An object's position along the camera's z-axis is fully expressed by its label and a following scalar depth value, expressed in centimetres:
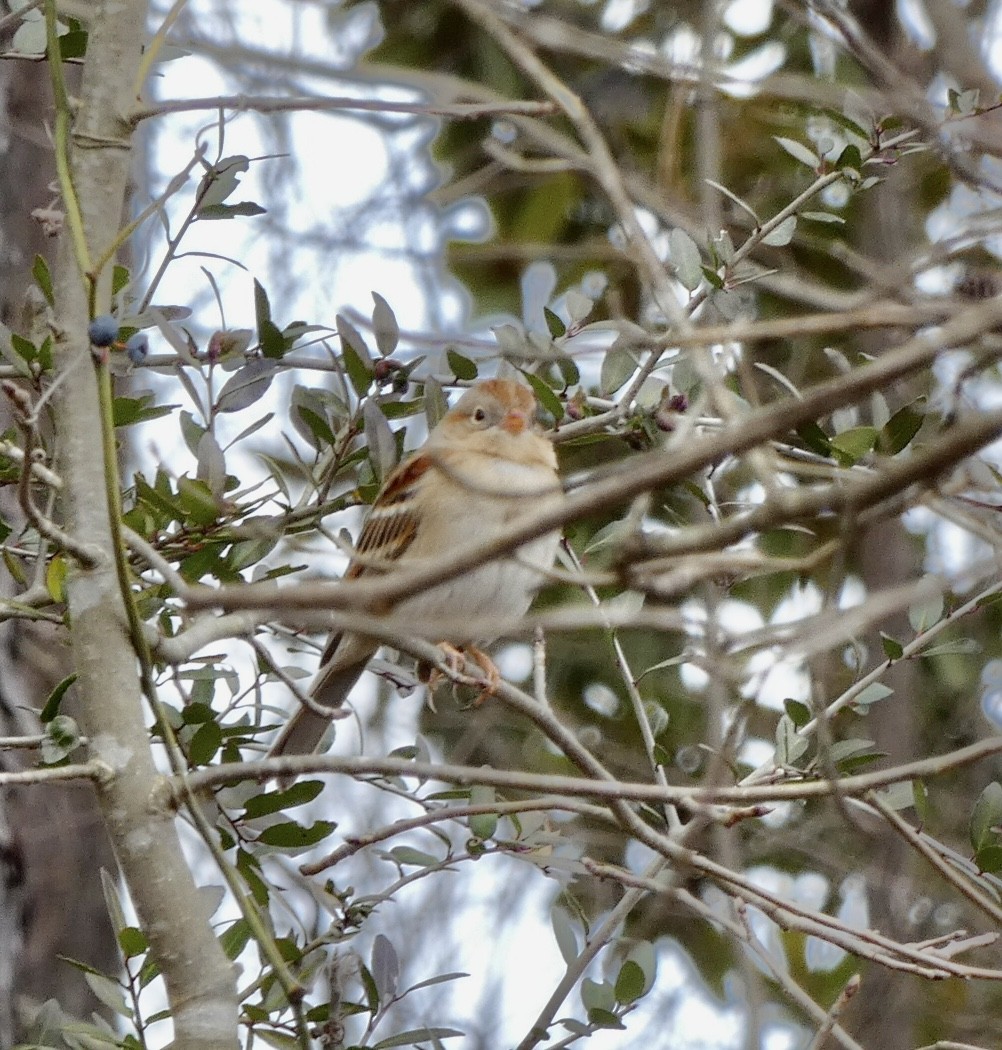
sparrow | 745
